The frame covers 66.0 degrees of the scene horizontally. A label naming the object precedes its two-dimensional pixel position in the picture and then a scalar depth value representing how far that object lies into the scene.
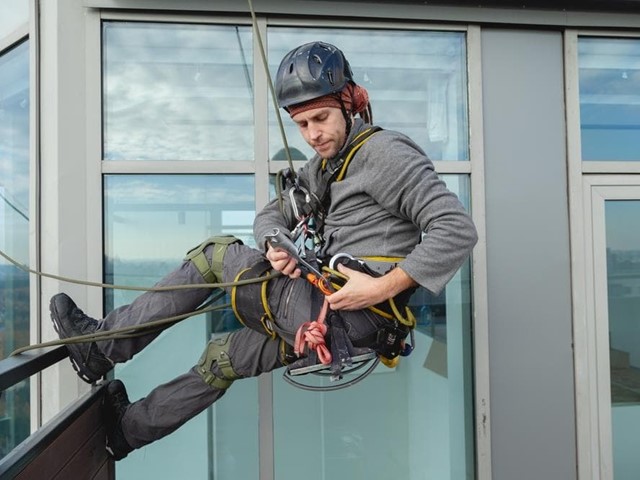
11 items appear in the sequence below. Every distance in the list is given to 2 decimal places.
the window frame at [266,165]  2.26
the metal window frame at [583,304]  2.42
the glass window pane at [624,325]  2.53
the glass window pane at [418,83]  2.44
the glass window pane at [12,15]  2.32
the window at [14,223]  2.34
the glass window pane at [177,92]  2.32
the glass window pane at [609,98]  2.51
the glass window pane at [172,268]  2.32
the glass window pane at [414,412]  2.44
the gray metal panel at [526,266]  2.39
